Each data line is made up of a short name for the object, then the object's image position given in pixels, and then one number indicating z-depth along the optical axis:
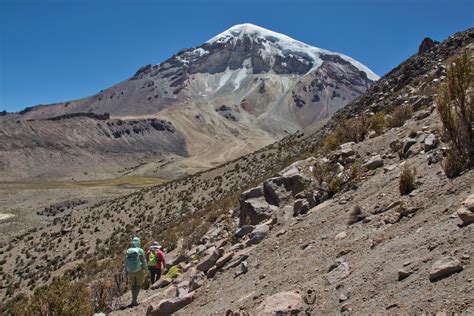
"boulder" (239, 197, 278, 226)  12.18
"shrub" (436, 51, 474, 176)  7.98
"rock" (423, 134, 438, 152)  9.52
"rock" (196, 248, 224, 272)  10.09
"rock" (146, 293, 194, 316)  8.59
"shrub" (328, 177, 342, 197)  10.75
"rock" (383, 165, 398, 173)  9.91
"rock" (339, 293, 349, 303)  5.49
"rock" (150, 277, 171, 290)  11.48
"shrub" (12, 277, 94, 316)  9.64
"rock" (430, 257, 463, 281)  4.76
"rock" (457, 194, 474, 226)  5.56
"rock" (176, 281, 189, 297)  9.20
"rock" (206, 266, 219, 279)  9.63
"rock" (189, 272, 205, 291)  9.41
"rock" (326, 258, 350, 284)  6.16
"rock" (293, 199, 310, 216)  10.64
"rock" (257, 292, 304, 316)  5.73
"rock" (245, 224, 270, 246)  10.28
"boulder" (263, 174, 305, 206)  12.26
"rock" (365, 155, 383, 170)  10.75
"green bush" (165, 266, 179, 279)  11.57
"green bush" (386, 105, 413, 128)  14.42
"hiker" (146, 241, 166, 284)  12.19
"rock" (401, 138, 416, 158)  10.45
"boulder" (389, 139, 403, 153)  11.07
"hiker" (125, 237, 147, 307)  10.85
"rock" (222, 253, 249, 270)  9.47
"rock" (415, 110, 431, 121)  12.47
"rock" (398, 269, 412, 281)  5.25
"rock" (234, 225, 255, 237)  11.45
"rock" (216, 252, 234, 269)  9.78
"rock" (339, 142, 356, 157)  12.71
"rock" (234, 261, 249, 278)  8.81
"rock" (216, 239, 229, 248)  11.91
